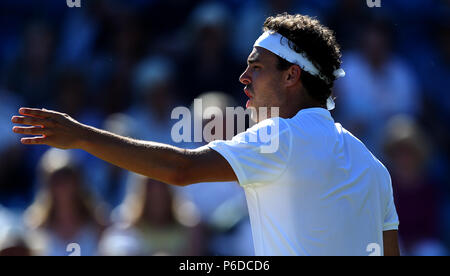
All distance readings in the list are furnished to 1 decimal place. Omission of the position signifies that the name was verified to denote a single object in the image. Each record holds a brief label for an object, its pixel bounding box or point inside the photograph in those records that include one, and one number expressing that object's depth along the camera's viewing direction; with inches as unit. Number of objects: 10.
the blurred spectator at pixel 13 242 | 345.4
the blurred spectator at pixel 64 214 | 376.8
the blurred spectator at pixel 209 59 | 449.7
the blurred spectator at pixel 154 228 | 370.0
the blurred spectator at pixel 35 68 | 470.0
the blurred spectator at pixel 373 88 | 436.5
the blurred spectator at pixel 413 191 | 393.7
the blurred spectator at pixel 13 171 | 428.5
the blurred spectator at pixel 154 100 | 436.1
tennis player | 203.9
